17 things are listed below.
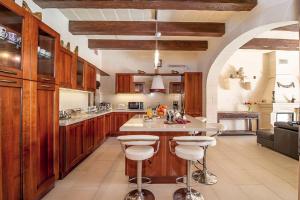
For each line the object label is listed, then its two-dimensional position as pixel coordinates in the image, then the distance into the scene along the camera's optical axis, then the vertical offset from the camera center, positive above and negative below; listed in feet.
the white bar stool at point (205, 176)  7.27 -4.26
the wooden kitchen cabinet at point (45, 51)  5.59 +2.16
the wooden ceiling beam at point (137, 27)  10.45 +5.42
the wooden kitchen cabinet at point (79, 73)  9.54 +1.86
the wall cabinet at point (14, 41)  4.59 +2.00
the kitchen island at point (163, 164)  7.08 -3.34
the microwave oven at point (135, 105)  16.32 -0.76
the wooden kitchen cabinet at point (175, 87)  16.73 +1.44
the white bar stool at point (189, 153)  5.44 -2.15
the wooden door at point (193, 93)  15.48 +0.66
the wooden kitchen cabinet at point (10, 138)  4.37 -1.32
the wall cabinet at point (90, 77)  11.34 +1.83
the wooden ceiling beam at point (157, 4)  7.20 +5.05
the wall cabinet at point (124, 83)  16.09 +1.76
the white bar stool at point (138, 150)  5.37 -2.07
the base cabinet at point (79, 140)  7.47 -2.79
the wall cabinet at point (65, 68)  7.91 +1.84
